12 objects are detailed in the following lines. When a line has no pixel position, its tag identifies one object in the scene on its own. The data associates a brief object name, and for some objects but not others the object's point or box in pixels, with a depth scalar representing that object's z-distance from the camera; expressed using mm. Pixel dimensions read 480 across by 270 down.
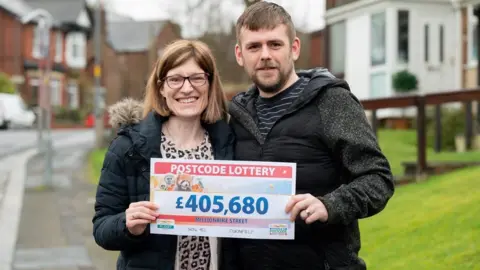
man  3059
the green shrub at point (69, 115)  49562
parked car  38906
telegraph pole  24703
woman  3240
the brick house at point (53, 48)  51375
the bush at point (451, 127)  17078
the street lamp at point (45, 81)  15303
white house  26344
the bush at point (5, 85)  44625
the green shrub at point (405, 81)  25078
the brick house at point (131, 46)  47719
